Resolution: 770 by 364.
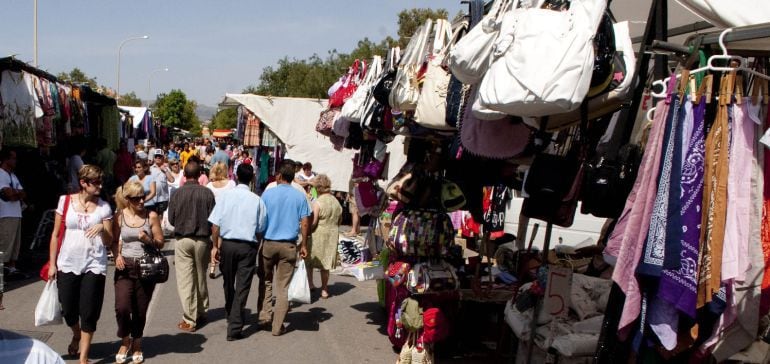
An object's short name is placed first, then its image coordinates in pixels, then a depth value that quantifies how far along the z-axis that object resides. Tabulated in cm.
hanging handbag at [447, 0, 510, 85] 398
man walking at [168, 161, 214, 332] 836
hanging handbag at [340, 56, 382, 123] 807
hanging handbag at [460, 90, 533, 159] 477
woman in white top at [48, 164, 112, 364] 650
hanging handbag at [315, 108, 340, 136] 1000
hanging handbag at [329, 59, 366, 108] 952
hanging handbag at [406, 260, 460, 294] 657
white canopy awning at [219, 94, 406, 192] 1800
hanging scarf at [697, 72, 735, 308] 308
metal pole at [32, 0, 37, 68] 2834
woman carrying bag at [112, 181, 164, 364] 681
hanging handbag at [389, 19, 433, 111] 595
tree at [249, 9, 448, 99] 3656
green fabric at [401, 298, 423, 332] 663
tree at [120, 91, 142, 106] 8151
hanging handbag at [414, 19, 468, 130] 540
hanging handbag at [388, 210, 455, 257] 668
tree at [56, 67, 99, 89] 7108
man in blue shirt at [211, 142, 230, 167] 1988
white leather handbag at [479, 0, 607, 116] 346
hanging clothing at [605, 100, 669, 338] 326
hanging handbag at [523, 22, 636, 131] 392
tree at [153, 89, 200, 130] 7375
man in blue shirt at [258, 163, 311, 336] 823
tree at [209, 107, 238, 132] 8625
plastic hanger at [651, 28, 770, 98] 306
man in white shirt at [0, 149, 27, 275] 1062
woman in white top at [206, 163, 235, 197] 969
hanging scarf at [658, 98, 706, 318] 308
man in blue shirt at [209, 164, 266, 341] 791
